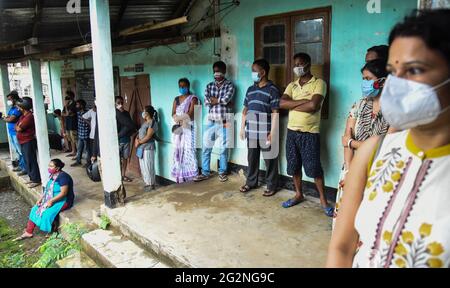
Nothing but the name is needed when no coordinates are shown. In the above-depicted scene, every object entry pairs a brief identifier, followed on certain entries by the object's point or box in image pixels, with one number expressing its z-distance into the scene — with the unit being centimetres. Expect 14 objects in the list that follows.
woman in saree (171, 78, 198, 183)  611
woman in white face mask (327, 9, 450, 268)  110
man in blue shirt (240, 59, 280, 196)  456
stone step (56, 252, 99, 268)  390
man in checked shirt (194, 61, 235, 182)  533
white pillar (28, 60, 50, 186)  651
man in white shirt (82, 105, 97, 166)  774
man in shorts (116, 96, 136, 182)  679
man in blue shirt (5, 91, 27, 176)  771
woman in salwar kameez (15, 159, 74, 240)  585
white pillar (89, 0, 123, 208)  424
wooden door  765
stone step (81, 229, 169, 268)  353
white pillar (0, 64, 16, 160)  948
